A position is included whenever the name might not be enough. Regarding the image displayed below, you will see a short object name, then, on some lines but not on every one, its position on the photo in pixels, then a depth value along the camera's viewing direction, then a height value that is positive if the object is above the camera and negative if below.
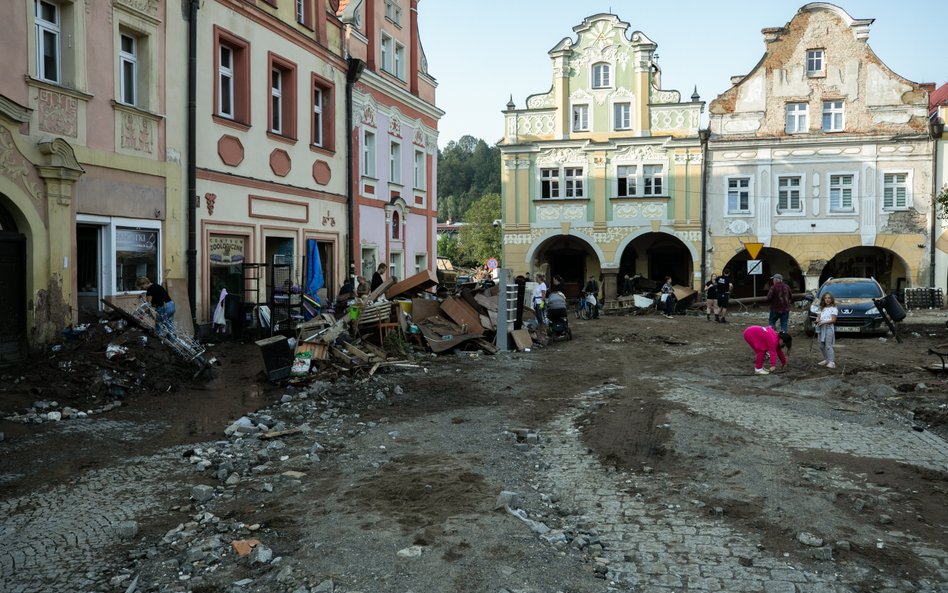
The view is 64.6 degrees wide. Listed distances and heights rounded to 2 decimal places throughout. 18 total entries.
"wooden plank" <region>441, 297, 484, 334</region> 17.94 -0.81
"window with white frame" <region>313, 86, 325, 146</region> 20.50 +4.54
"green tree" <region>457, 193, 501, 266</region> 77.44 +5.36
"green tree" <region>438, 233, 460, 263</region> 83.75 +3.72
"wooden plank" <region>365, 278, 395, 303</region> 16.39 -0.20
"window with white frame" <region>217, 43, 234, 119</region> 16.59 +4.49
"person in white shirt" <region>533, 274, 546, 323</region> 22.48 -0.50
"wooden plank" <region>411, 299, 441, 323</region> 17.67 -0.66
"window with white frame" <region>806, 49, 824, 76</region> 34.91 +10.21
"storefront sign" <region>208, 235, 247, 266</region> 16.08 +0.69
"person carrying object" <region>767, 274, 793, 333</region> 17.59 -0.45
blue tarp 19.23 +0.24
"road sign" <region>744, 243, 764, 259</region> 27.34 +1.18
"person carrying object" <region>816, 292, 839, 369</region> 14.22 -0.91
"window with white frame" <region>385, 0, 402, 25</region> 24.53 +8.96
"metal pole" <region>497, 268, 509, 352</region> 17.27 -0.93
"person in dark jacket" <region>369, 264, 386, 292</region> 19.48 +0.08
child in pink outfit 13.80 -1.16
